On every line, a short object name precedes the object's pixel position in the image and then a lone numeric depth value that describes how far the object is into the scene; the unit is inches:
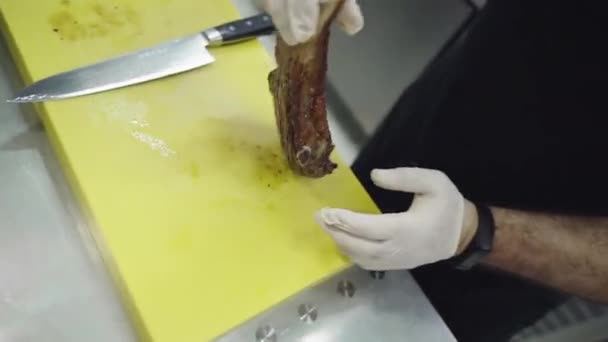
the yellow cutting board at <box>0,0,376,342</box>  29.2
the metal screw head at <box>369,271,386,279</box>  32.6
